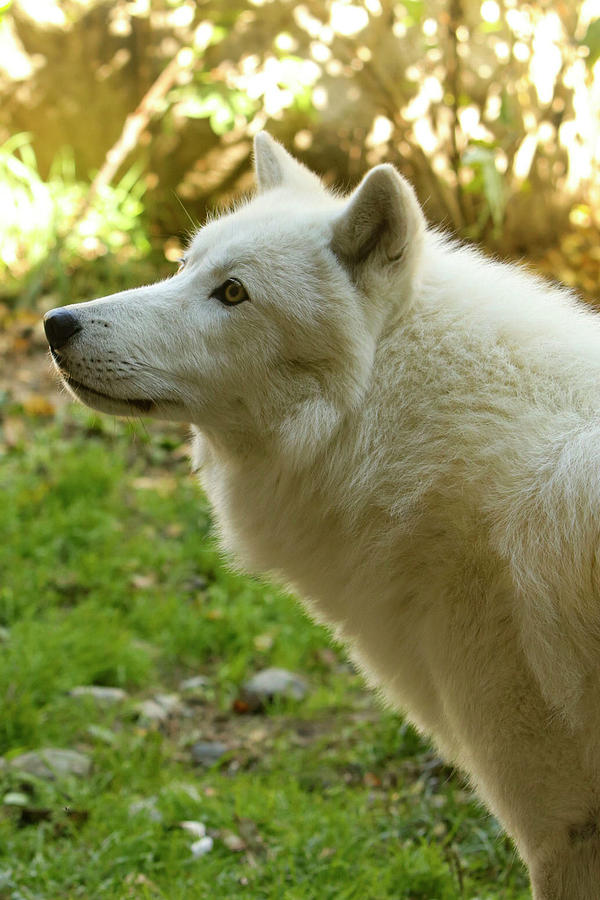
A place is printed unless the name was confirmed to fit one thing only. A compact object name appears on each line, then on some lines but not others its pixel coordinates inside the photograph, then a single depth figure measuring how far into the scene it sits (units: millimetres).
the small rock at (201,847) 3295
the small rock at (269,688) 4457
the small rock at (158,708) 4199
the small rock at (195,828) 3391
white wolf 2203
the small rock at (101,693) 4184
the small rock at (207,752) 4047
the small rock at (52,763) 3635
